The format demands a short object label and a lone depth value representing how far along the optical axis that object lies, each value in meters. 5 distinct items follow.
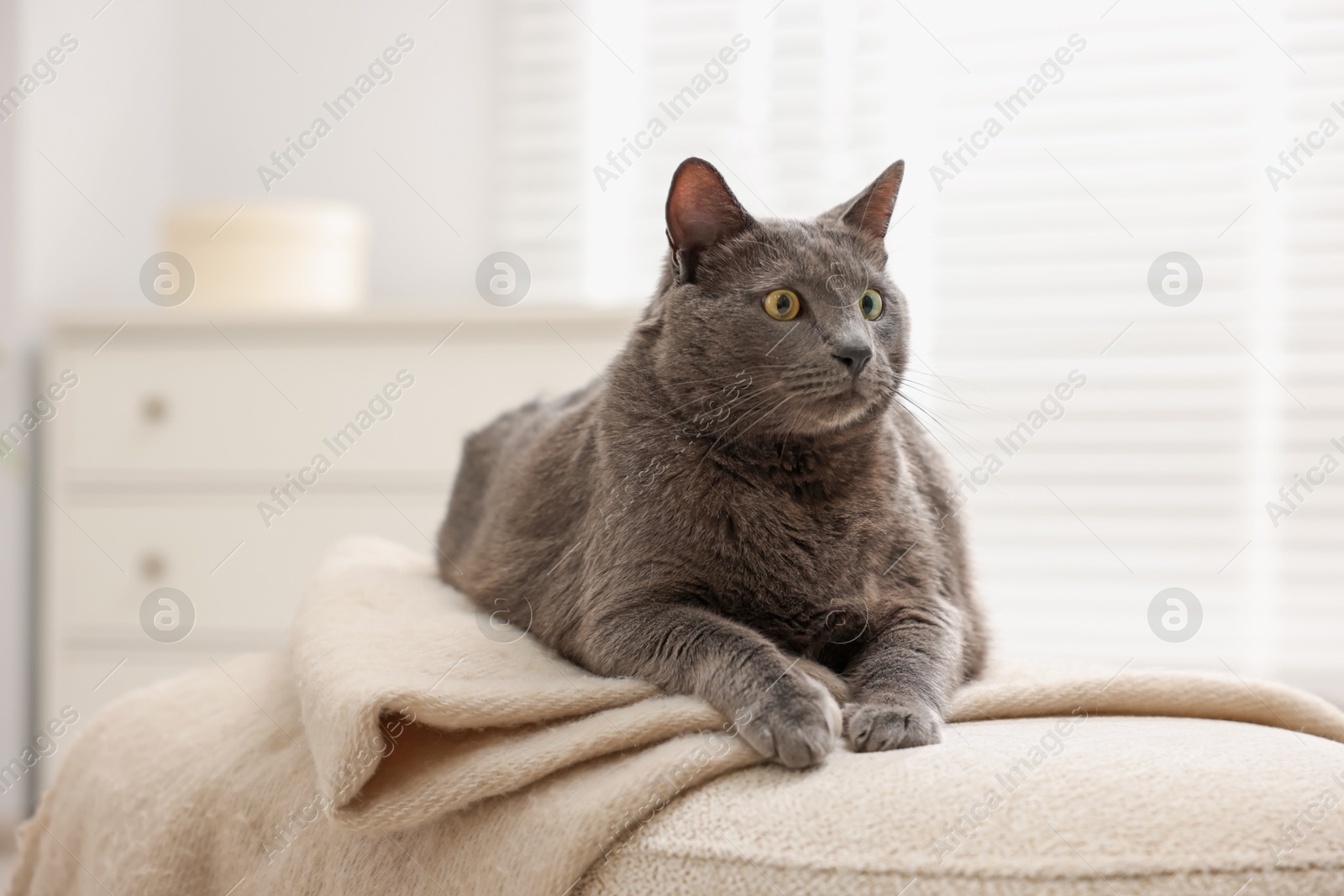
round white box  2.64
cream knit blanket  0.87
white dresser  2.49
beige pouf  0.72
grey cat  1.08
